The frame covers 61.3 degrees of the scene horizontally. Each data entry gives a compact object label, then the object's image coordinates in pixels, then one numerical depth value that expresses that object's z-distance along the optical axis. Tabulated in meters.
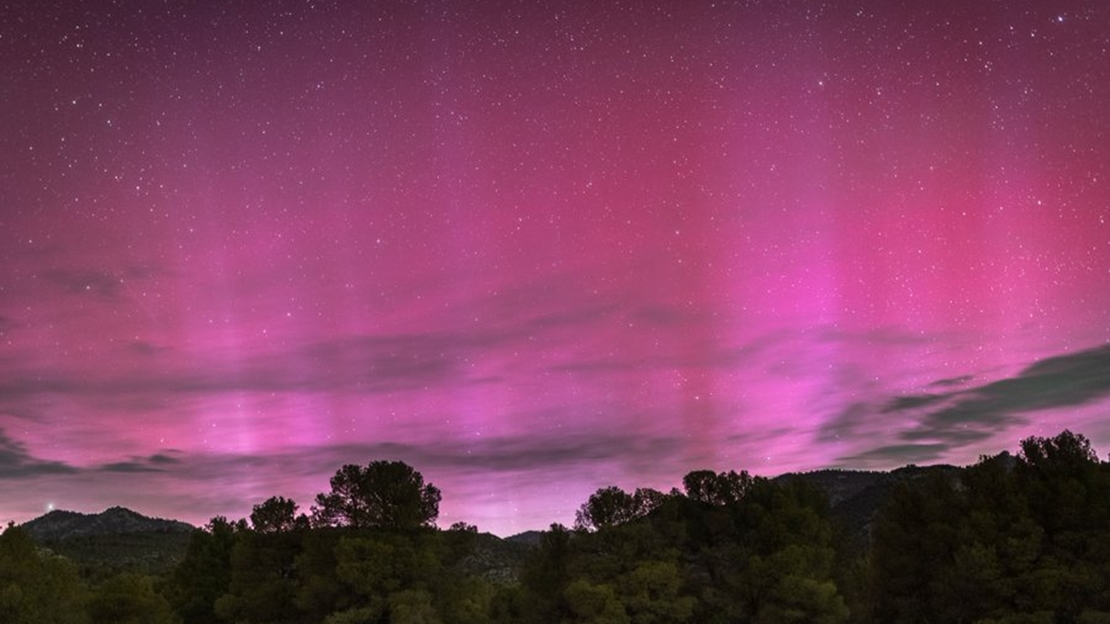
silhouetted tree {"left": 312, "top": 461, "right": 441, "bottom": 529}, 70.00
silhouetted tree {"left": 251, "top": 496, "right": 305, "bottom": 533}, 74.44
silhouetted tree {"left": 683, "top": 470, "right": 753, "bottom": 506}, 68.88
